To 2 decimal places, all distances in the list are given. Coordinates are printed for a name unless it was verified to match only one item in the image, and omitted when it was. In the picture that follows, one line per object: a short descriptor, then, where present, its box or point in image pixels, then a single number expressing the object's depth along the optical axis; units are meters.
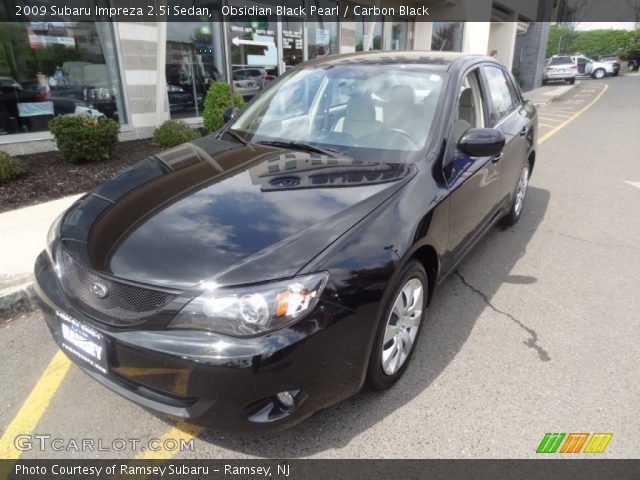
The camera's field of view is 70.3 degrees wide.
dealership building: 6.90
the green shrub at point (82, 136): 6.04
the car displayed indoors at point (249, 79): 10.42
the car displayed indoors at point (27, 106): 6.76
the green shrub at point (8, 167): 5.32
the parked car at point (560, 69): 28.28
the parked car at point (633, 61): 48.97
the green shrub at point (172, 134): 7.41
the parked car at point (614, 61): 39.72
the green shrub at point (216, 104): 7.89
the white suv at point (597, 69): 39.22
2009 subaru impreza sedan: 1.78
